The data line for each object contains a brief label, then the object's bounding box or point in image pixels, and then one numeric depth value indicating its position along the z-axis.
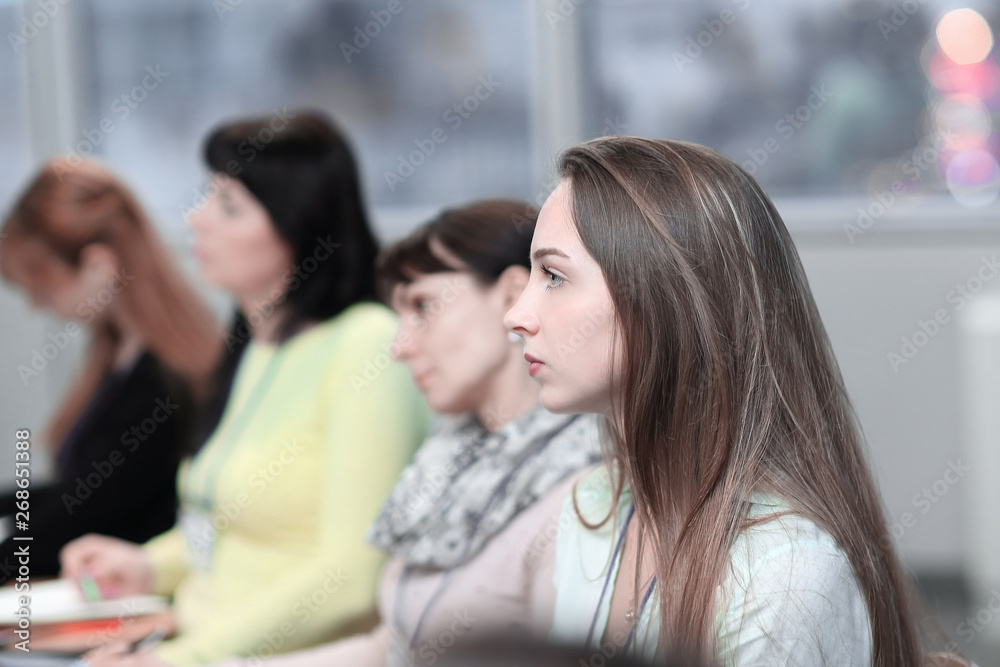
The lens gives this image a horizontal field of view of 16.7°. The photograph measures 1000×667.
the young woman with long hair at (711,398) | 3.42
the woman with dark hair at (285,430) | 3.89
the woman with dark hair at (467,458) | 3.72
